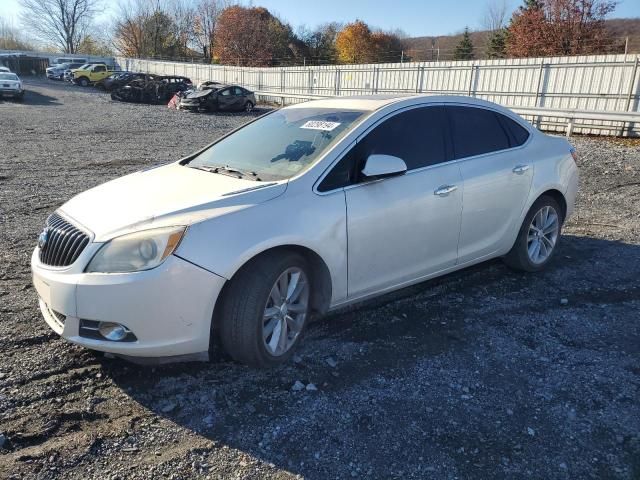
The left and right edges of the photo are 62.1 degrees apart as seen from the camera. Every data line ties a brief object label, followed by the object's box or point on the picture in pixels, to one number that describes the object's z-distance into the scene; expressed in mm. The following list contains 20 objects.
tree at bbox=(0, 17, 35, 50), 90550
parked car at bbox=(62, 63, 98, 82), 44156
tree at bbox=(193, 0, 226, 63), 74312
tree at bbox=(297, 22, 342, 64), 66375
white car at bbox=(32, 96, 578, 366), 2982
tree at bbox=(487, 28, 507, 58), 40656
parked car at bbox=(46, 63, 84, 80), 49406
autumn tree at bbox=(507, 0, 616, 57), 35031
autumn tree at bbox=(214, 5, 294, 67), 62062
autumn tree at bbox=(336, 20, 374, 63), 63031
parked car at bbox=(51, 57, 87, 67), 57381
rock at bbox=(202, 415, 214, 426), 2921
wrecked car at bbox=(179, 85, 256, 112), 25750
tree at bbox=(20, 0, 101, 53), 85500
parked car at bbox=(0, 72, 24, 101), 28391
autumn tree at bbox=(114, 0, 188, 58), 74875
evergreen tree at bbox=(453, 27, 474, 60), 41319
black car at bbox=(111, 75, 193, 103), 30681
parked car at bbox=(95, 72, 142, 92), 34050
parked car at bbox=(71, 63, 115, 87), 43406
